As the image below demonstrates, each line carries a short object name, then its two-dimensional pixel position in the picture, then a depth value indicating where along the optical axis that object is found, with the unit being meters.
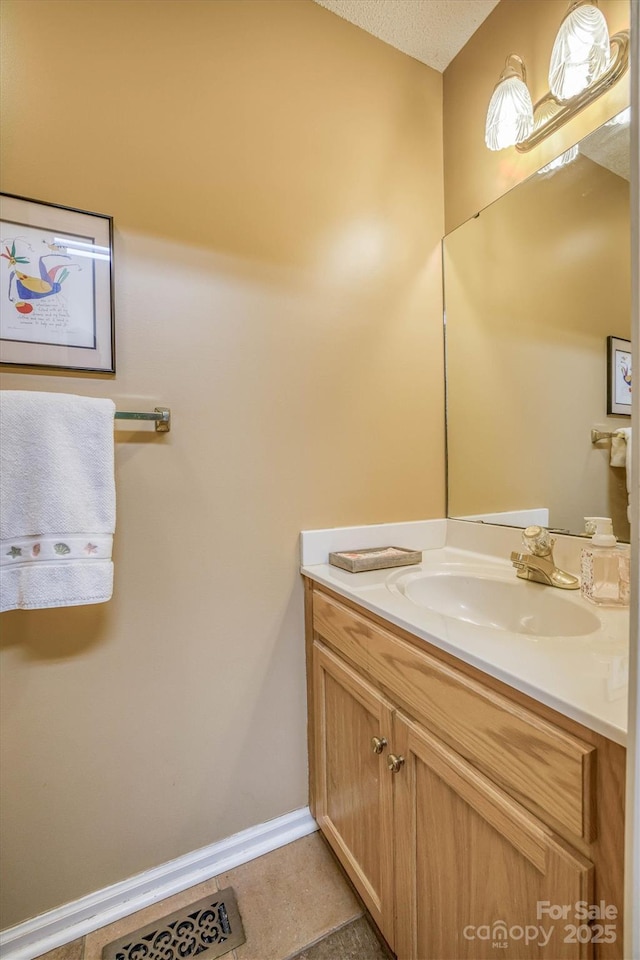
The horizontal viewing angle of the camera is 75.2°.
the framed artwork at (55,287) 0.92
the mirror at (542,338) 0.98
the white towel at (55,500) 0.84
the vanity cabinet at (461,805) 0.49
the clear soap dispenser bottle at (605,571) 0.87
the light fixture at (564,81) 0.93
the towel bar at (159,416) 0.96
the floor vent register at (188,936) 0.94
